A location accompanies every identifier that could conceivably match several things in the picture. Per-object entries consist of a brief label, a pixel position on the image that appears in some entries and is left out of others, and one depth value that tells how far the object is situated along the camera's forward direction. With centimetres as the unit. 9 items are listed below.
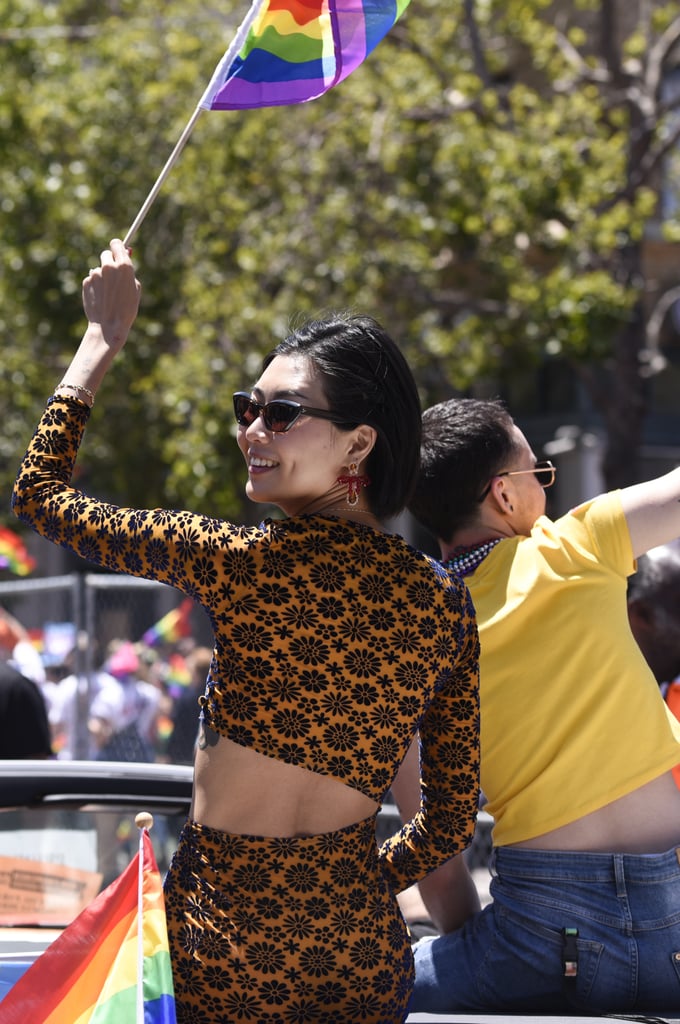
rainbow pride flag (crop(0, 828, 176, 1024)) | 389
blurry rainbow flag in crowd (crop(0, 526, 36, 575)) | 2064
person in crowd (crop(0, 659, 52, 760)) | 982
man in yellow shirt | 507
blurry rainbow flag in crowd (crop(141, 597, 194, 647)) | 1928
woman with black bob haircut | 410
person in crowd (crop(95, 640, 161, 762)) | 1823
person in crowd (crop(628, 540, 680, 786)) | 862
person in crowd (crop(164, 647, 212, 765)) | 1791
